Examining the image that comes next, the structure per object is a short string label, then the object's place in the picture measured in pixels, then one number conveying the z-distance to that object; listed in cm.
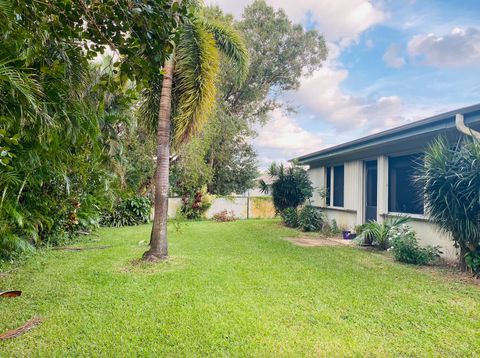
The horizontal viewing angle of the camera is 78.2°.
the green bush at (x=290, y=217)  1259
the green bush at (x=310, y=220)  1153
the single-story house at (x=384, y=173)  589
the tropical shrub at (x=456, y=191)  509
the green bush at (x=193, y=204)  1597
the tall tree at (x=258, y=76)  1898
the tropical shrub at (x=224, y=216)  1612
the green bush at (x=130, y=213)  1276
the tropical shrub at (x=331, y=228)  1073
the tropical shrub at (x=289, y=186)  1300
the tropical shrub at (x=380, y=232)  748
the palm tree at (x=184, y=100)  621
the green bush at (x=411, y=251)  626
